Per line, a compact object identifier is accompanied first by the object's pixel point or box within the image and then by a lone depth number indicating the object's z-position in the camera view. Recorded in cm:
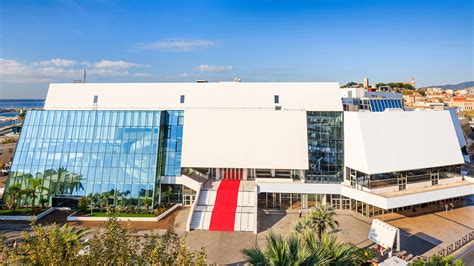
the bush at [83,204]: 2992
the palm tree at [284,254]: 1239
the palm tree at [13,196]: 3070
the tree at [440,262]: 1434
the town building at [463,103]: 16175
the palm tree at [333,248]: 1417
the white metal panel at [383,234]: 2108
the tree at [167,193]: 3284
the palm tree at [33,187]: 3100
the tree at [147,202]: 3052
